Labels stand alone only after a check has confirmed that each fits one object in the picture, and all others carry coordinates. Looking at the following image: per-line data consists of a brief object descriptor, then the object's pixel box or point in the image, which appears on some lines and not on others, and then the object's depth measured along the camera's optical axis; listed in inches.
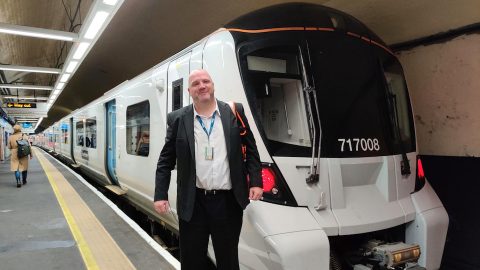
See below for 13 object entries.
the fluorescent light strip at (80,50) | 265.7
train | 103.1
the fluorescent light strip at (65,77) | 396.0
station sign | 714.9
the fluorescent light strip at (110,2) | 180.2
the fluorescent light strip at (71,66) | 333.4
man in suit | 86.4
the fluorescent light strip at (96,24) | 200.3
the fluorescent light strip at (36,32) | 241.1
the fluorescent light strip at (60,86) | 470.9
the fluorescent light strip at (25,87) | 518.7
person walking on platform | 331.6
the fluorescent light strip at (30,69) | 371.2
